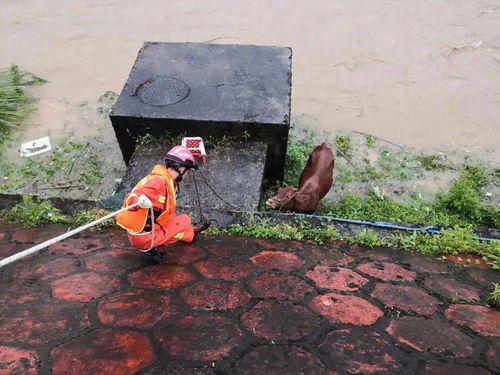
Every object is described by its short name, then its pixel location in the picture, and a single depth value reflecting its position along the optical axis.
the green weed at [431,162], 6.08
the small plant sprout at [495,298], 3.22
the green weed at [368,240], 4.11
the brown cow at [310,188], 4.70
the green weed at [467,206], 5.18
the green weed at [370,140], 6.44
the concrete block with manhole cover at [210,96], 4.87
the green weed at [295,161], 5.59
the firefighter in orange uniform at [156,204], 3.34
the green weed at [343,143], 6.36
